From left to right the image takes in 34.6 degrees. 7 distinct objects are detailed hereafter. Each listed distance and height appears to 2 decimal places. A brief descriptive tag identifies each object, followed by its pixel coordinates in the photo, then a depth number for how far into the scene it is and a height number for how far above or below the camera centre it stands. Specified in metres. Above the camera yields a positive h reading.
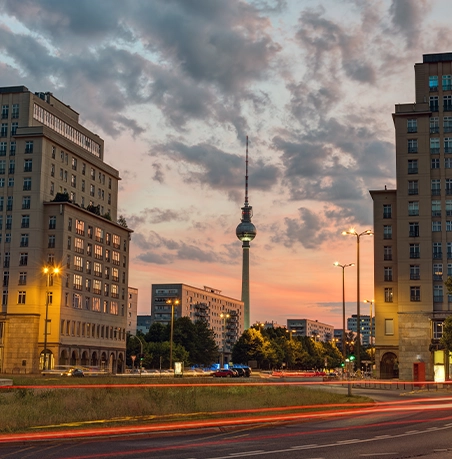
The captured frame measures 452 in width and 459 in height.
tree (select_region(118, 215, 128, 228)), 135.99 +21.91
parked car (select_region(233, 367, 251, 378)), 98.25 -4.05
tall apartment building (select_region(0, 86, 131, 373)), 107.12 +14.20
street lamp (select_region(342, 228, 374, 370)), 52.94 +8.18
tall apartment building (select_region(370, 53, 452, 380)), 92.19 +14.84
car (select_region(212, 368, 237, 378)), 91.50 -4.09
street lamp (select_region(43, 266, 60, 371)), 101.01 +9.32
